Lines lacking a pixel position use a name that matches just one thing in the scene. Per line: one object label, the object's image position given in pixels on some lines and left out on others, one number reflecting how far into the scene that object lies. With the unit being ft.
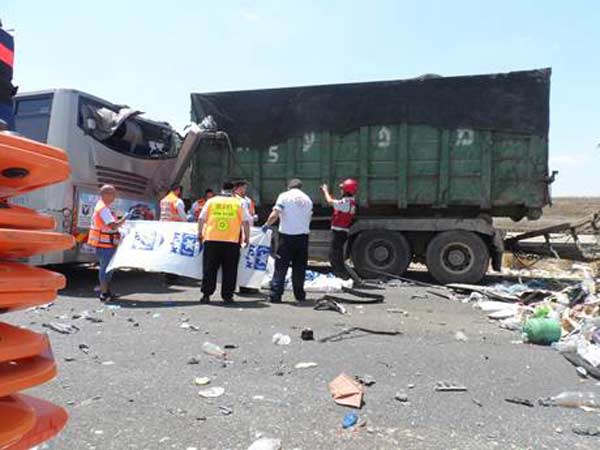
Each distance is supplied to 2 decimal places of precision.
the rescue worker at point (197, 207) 29.56
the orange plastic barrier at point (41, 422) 3.81
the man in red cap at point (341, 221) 27.48
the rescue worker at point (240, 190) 24.13
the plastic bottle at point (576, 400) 10.76
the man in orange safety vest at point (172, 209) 26.94
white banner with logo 23.71
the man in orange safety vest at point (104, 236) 21.85
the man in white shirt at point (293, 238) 22.66
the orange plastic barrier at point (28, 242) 3.43
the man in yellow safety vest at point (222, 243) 22.00
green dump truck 27.63
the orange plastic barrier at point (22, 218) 3.54
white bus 23.49
